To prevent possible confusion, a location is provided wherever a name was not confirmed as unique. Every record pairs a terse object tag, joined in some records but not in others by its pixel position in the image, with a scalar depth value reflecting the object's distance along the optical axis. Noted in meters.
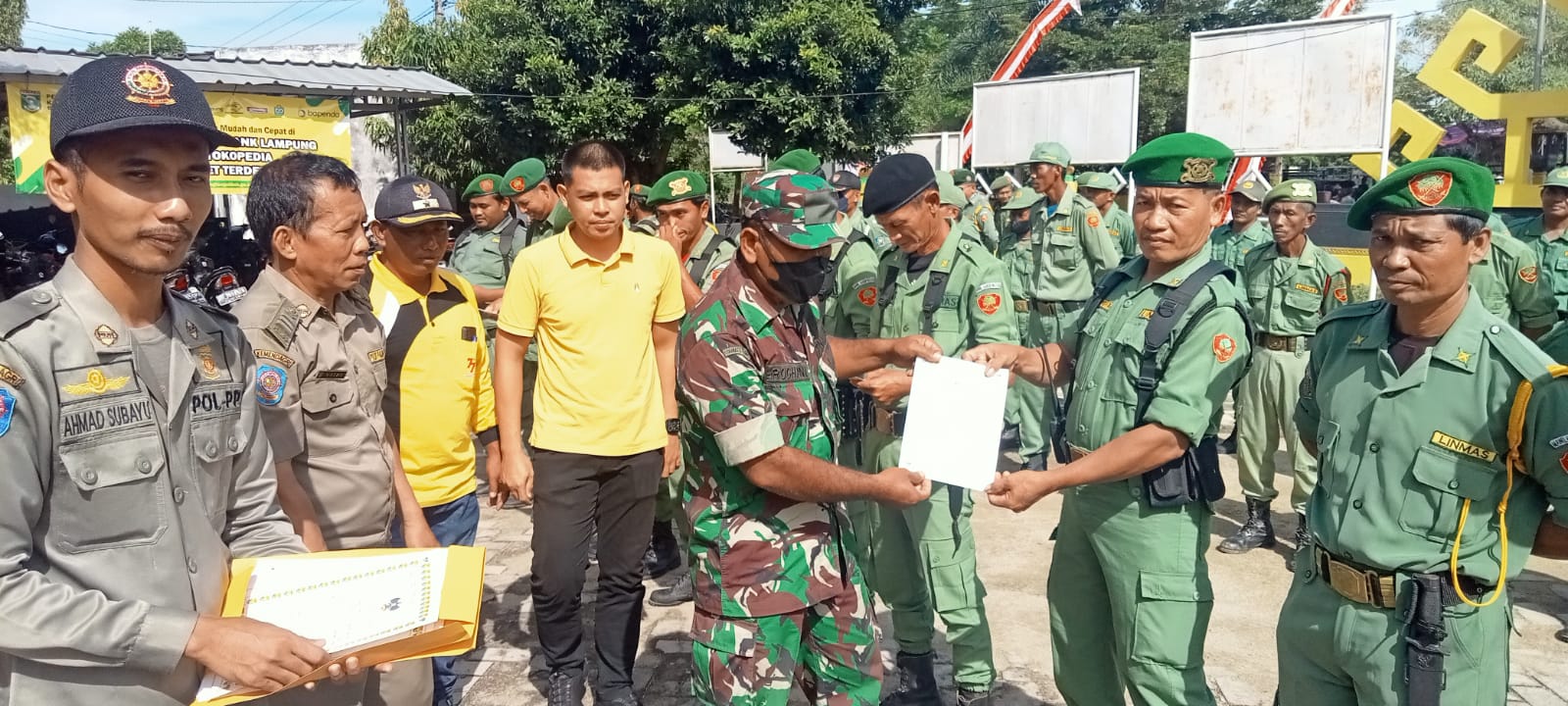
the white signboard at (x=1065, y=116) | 13.21
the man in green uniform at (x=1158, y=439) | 2.66
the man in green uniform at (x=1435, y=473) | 2.11
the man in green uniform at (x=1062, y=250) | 7.77
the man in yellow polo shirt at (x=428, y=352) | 3.31
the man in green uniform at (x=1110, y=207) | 9.21
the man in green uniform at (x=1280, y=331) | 5.70
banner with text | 7.54
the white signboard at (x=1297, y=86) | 10.07
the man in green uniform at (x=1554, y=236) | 6.13
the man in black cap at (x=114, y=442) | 1.47
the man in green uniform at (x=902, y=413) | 3.55
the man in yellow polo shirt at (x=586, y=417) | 3.57
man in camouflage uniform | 2.43
